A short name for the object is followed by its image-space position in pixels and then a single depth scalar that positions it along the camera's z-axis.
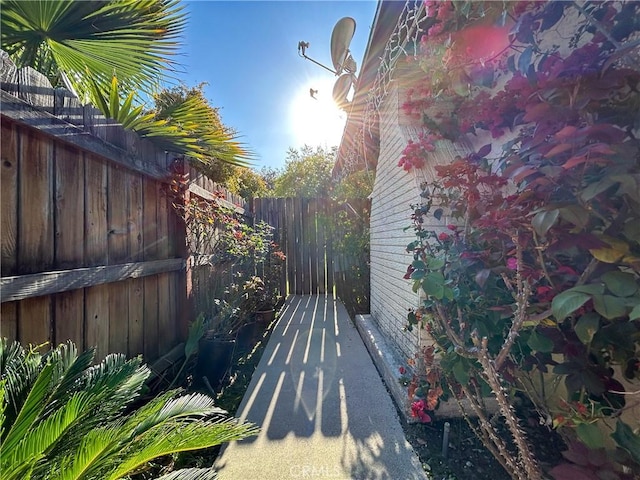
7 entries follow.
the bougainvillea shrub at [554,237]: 0.99
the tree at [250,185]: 8.28
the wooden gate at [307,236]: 6.29
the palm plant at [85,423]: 0.90
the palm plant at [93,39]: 1.75
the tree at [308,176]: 10.69
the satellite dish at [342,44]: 3.12
